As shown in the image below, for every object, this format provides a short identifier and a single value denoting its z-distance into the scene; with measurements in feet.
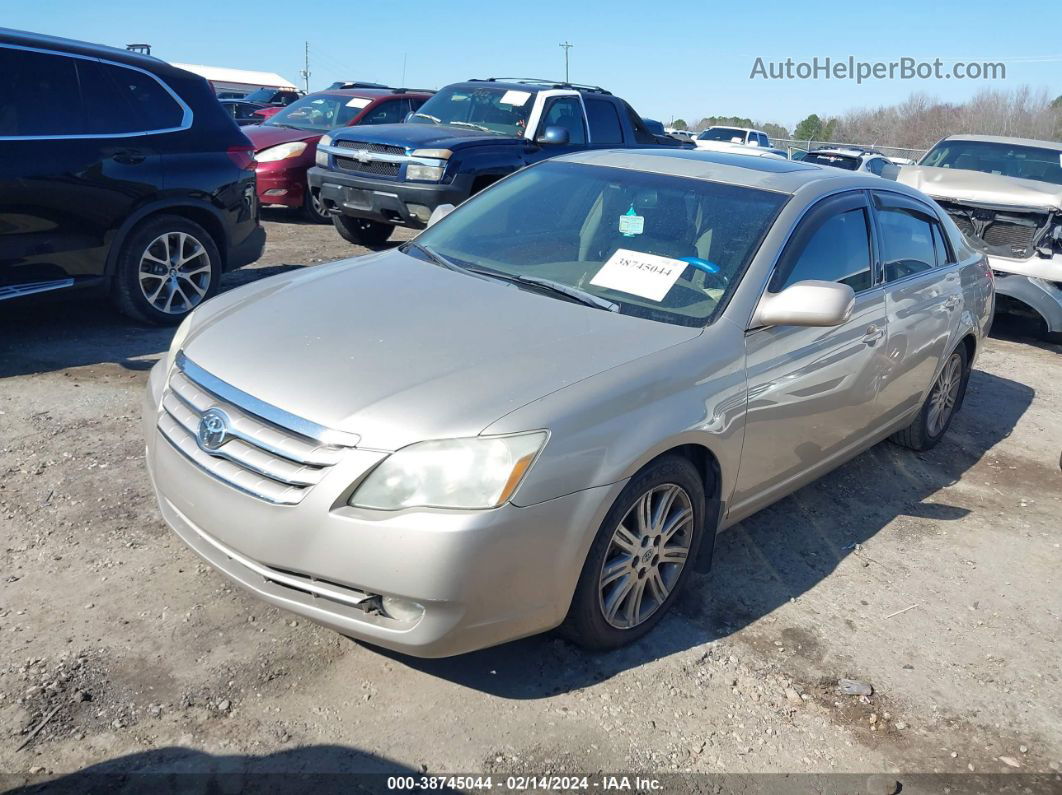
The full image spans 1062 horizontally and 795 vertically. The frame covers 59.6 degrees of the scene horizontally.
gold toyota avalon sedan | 8.73
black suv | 18.10
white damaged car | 26.40
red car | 36.58
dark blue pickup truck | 29.19
